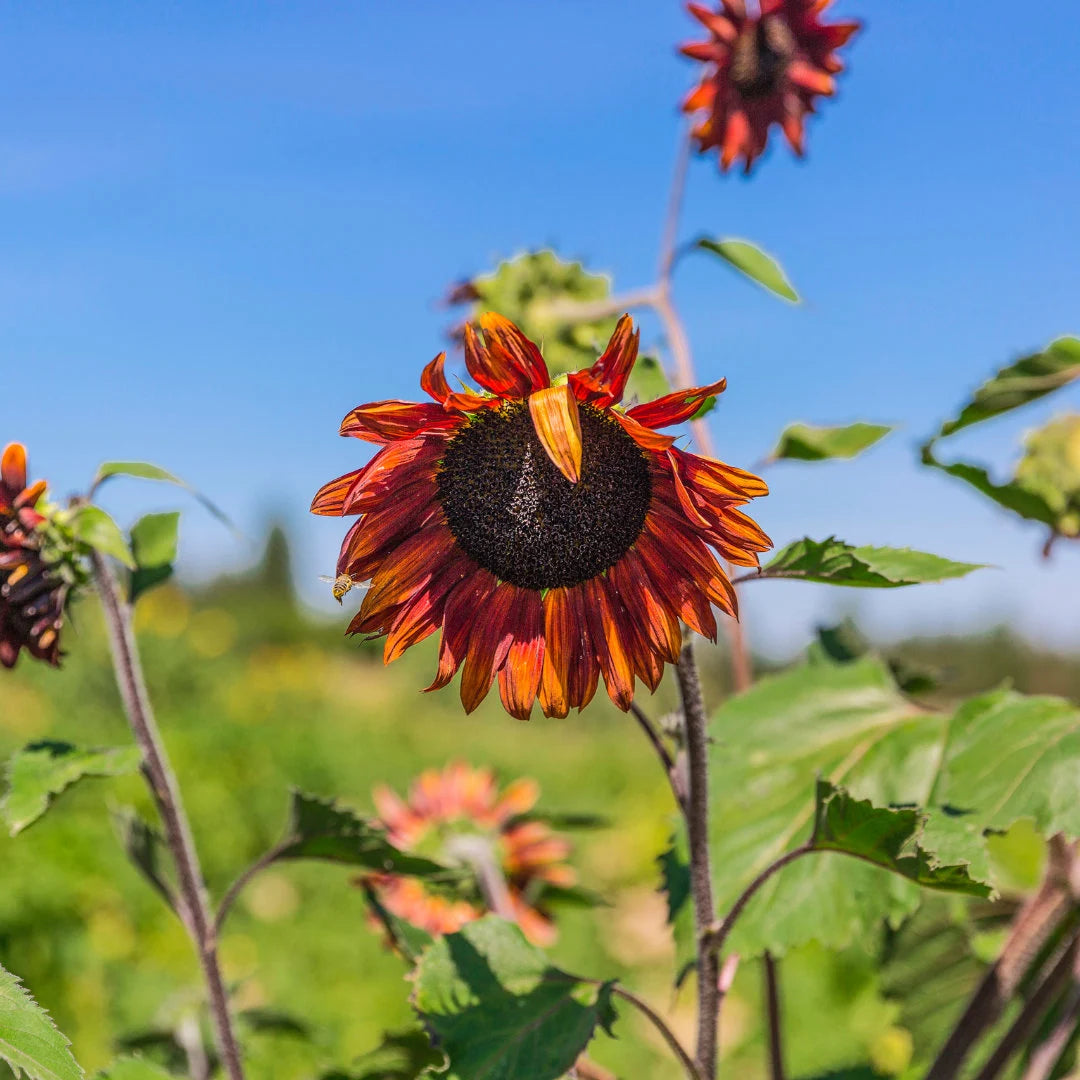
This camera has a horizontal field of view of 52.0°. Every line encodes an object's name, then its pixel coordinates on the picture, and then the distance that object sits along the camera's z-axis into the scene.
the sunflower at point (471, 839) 1.48
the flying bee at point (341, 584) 0.77
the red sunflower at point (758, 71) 1.76
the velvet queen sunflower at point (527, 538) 0.76
